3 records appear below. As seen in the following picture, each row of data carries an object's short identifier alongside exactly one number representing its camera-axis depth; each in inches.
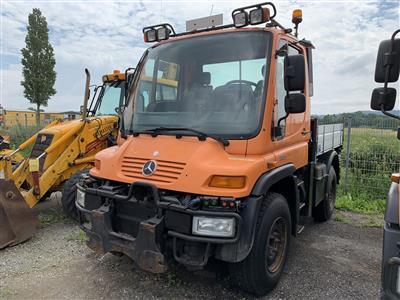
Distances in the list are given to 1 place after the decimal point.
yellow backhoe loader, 172.7
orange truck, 108.3
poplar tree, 804.0
